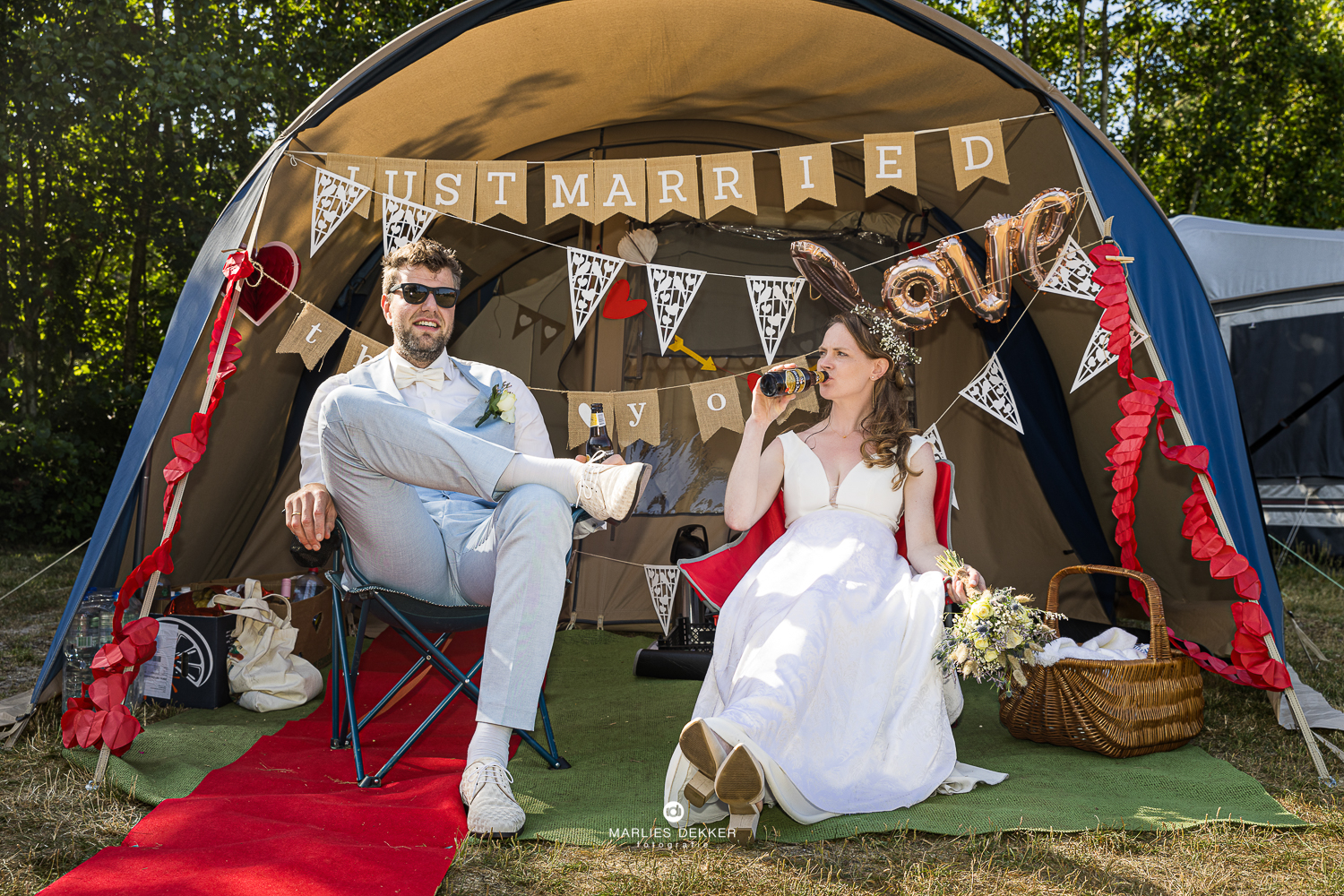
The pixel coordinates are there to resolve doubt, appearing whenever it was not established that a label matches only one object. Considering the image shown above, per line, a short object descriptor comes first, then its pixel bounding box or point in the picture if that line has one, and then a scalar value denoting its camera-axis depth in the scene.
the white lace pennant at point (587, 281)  2.97
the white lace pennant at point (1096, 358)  2.72
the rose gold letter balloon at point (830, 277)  3.03
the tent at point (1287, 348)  5.25
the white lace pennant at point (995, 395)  3.29
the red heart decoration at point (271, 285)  2.84
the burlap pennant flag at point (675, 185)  2.71
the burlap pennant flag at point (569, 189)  2.69
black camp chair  2.00
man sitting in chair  1.80
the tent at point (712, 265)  2.63
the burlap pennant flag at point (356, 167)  2.68
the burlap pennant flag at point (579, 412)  3.34
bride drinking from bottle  1.72
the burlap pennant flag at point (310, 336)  2.87
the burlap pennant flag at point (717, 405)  3.12
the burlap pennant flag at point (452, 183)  2.67
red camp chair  2.40
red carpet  1.48
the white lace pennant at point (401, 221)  2.78
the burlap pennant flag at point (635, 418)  3.24
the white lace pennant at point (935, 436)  3.51
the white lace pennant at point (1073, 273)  2.68
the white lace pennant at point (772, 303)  3.21
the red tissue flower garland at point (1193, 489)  2.27
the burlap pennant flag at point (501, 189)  2.67
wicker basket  2.22
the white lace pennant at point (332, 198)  2.69
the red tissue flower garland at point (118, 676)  2.04
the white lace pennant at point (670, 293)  3.21
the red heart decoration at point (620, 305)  3.76
